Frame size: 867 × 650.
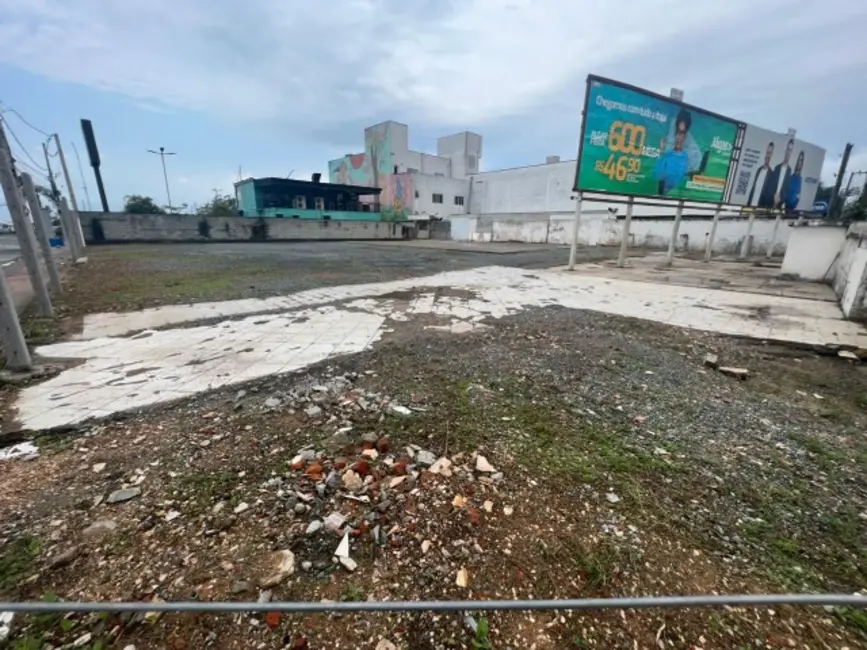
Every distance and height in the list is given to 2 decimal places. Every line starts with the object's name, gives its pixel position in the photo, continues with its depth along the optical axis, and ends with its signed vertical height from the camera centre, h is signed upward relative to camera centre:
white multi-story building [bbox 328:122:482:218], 35.75 +6.26
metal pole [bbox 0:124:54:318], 4.33 -0.03
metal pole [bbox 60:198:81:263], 11.66 -0.07
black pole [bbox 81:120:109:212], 22.83 +4.54
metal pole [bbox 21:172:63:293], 6.68 -0.08
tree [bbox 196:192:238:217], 35.38 +2.08
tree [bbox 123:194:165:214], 31.44 +1.83
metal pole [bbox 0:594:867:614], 0.99 -1.03
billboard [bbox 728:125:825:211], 12.55 +2.19
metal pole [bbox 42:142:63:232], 11.87 +1.15
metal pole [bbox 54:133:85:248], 13.59 +0.86
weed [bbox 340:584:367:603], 1.48 -1.47
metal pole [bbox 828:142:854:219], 22.44 +3.03
